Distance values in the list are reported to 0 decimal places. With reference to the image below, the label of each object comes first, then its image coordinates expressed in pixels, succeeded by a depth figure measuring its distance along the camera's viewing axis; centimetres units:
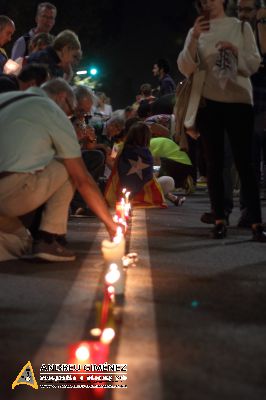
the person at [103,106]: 1724
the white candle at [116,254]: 414
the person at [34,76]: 624
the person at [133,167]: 1071
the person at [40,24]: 978
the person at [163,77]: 1573
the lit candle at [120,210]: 684
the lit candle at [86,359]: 259
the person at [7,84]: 656
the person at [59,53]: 830
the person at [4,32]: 881
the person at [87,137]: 904
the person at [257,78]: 768
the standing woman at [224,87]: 688
